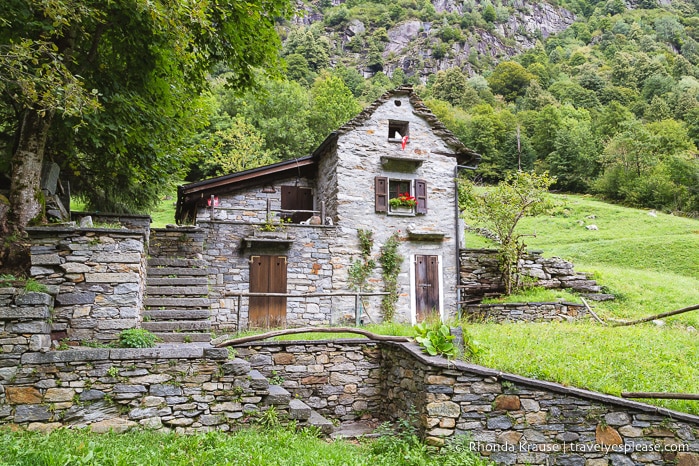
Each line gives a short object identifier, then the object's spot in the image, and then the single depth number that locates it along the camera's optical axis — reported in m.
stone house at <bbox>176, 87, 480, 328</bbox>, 12.92
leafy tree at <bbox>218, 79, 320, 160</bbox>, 31.03
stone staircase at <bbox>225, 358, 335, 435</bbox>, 6.08
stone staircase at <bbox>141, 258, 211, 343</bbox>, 7.42
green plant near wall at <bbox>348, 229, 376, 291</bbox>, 13.84
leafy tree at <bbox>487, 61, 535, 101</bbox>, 70.88
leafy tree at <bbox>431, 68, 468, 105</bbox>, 63.66
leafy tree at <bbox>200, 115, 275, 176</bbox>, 26.31
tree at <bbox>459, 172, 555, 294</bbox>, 14.79
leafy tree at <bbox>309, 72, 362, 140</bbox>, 33.25
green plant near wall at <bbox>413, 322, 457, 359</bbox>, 6.48
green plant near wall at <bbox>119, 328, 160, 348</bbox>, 6.16
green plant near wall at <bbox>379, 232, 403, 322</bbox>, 13.98
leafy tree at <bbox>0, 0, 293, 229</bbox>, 6.04
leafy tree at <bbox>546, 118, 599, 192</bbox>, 38.81
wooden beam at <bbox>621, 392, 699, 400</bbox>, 5.65
